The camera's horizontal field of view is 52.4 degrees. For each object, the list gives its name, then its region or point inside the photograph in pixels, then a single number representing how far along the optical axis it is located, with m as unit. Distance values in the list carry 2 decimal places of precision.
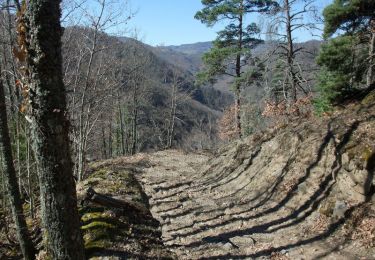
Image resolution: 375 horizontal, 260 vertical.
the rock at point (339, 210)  8.49
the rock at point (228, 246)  8.63
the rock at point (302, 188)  10.57
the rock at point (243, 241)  8.74
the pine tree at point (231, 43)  23.67
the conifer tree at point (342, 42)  13.53
